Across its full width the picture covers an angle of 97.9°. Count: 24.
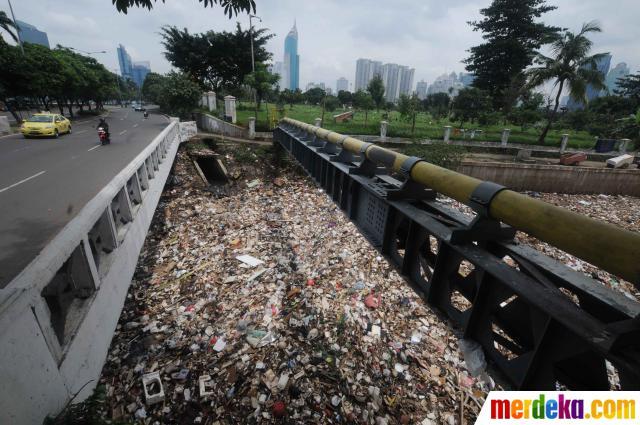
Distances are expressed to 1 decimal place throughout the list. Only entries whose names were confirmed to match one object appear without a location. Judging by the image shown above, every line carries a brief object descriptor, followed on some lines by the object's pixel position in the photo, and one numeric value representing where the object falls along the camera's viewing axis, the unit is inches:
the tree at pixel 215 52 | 1162.6
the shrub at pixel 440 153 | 535.2
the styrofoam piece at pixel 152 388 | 134.6
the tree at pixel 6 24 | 825.5
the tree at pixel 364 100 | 1163.3
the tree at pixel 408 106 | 853.2
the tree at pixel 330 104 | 1688.2
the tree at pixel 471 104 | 949.2
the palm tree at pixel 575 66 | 755.4
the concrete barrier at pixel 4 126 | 601.0
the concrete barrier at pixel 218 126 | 690.2
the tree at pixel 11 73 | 644.7
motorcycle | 530.6
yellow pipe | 44.7
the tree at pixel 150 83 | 2472.9
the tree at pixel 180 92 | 852.6
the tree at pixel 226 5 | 117.9
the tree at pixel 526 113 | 1063.6
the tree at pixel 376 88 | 1294.3
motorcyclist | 534.0
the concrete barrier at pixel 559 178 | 583.2
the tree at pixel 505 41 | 1096.8
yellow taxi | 568.1
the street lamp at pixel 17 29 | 734.7
